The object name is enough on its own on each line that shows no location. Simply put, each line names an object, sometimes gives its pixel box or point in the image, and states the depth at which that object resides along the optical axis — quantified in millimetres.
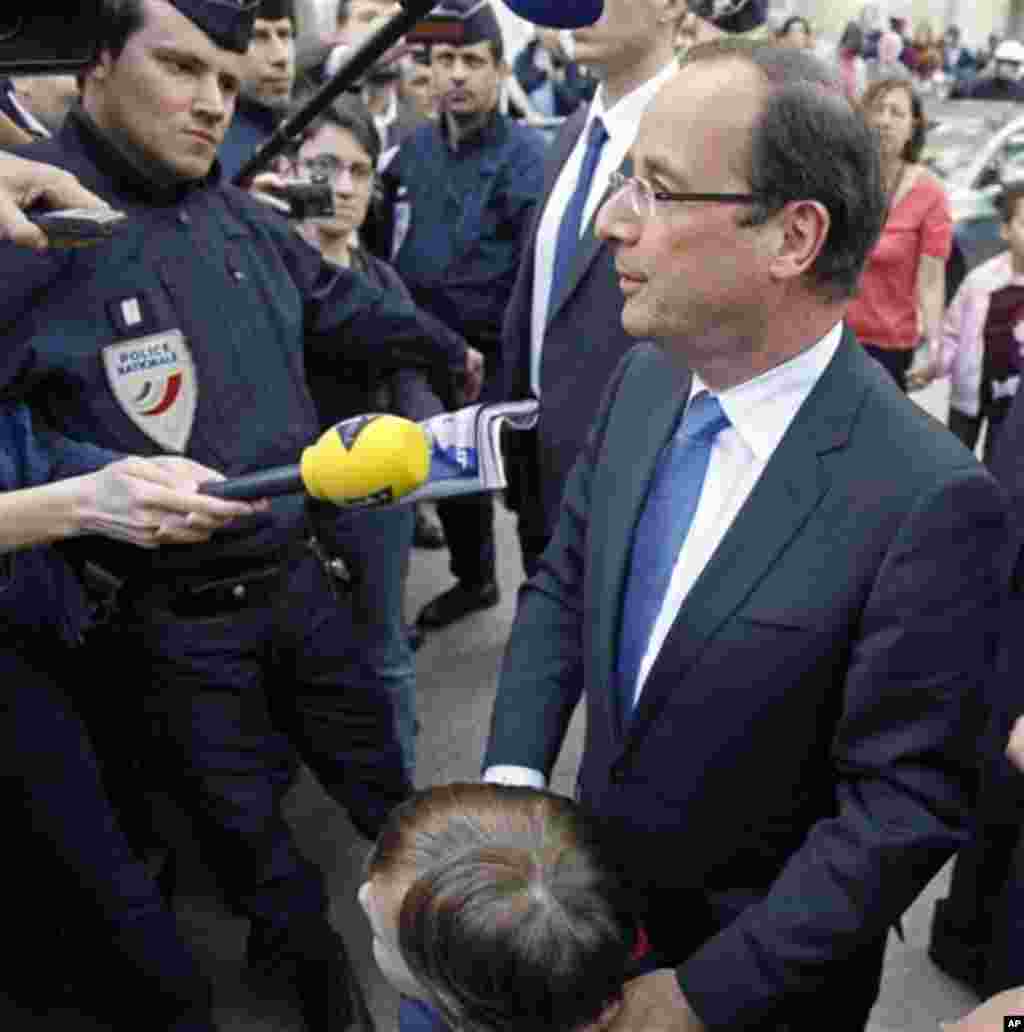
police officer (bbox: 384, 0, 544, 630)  3910
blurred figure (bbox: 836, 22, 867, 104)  13578
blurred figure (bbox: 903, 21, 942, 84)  24281
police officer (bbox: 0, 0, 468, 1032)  1982
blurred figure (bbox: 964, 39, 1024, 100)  10938
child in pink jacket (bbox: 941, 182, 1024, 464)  3820
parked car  7832
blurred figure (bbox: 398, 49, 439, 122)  5719
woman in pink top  4852
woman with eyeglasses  2574
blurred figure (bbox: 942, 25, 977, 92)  26031
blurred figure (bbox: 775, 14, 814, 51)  9758
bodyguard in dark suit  2629
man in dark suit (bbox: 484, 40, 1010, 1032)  1332
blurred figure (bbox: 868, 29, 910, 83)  14953
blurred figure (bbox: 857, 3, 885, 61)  20125
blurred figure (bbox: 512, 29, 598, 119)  9273
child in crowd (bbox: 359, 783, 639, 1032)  1145
